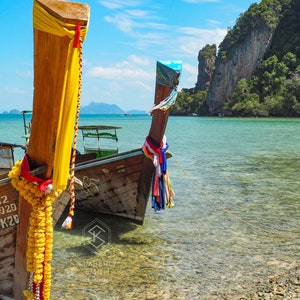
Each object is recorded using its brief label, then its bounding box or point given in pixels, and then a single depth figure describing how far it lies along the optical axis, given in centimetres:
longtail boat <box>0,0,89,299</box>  315
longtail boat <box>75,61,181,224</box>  802
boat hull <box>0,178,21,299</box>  469
